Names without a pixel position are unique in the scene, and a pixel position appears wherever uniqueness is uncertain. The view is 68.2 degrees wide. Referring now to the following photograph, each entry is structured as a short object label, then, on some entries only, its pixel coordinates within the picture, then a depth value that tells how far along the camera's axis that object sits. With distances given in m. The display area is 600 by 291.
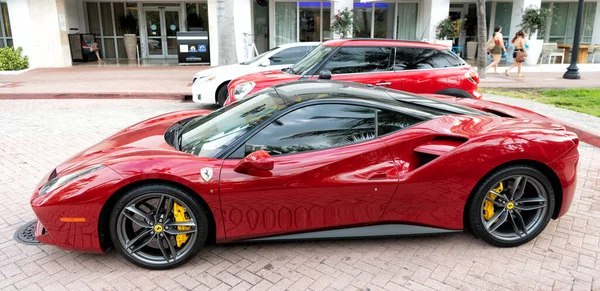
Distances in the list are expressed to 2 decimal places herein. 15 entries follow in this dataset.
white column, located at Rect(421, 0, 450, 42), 19.59
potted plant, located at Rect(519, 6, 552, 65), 19.05
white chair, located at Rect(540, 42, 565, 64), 20.78
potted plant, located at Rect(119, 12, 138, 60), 22.84
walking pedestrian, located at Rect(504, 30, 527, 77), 15.47
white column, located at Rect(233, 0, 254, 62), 19.02
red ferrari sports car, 3.26
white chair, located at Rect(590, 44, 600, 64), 21.59
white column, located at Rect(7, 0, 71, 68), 18.88
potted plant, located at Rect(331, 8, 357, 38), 19.25
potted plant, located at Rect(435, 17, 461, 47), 18.95
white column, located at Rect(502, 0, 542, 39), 19.72
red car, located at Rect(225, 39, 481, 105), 7.56
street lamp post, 14.69
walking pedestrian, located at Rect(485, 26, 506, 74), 15.60
